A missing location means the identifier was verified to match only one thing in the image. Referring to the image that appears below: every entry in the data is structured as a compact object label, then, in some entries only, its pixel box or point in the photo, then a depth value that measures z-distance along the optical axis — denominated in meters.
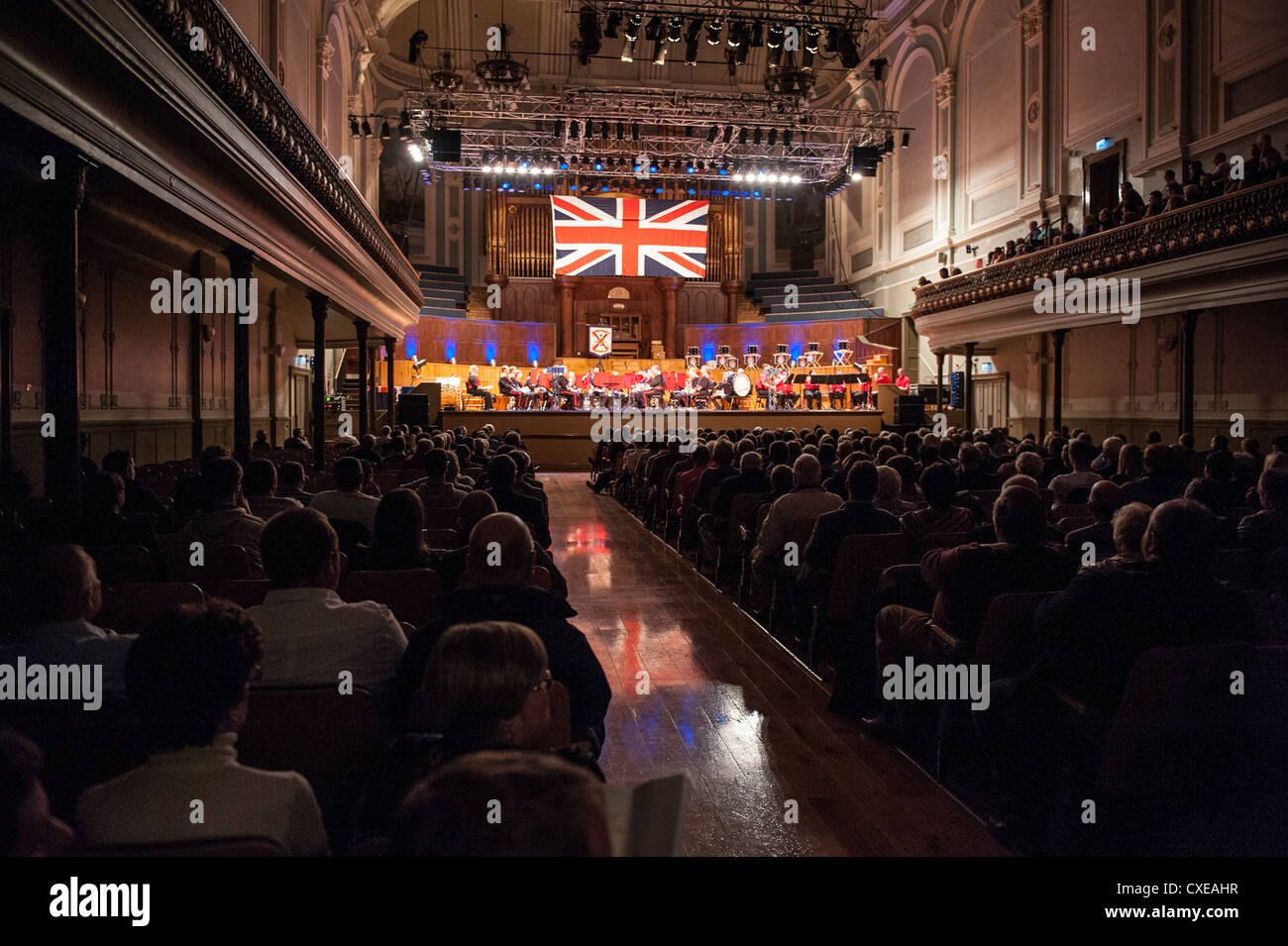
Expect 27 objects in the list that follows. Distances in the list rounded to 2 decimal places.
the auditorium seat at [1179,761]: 2.15
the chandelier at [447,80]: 17.95
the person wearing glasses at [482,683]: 1.39
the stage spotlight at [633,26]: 15.88
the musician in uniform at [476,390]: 18.74
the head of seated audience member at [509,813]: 1.00
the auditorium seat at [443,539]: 4.16
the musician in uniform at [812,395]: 18.65
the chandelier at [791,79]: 19.69
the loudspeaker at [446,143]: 15.83
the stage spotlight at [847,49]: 16.23
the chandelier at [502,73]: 18.14
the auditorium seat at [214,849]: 1.09
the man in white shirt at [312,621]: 2.16
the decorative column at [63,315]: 4.75
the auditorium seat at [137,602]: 2.70
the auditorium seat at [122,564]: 3.29
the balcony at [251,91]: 5.07
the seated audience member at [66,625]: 2.08
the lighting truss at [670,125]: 16.84
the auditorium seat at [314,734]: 1.79
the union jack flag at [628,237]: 23.77
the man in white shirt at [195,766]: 1.31
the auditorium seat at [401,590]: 2.90
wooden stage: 17.12
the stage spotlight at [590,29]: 15.10
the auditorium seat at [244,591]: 2.81
